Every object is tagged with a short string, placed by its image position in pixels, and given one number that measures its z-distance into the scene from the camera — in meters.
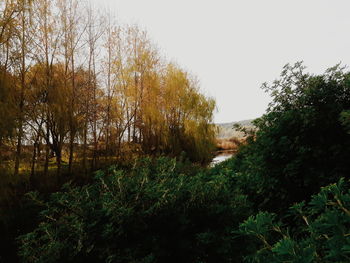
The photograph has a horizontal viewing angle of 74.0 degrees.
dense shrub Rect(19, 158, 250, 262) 2.22
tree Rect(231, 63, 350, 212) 3.30
